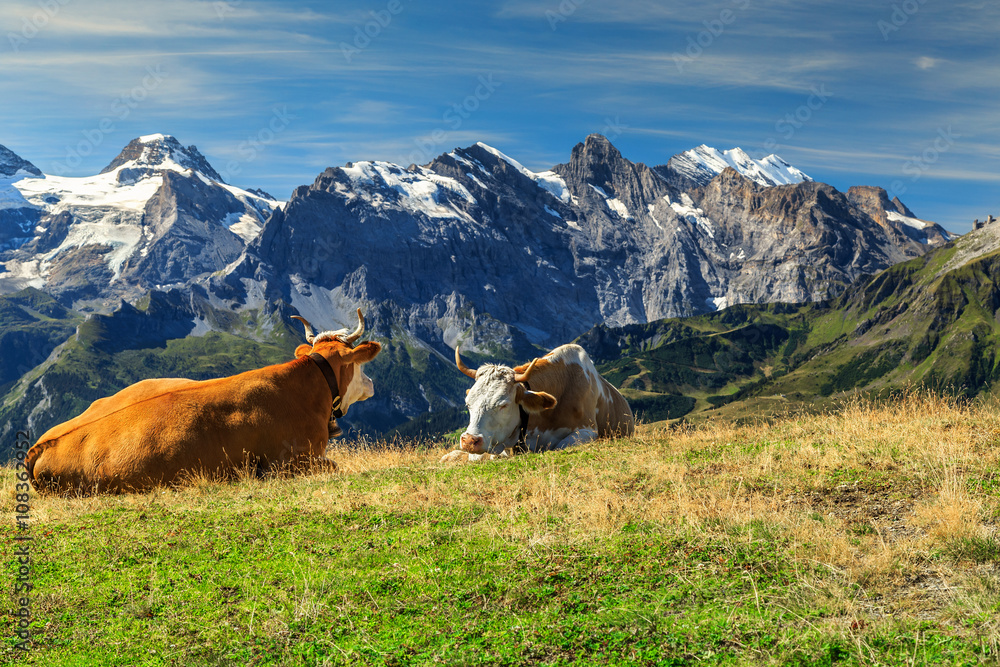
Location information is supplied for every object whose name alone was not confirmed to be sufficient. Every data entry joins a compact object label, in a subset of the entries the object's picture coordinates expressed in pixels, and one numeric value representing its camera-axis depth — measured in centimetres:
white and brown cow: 1537
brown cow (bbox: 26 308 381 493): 1258
